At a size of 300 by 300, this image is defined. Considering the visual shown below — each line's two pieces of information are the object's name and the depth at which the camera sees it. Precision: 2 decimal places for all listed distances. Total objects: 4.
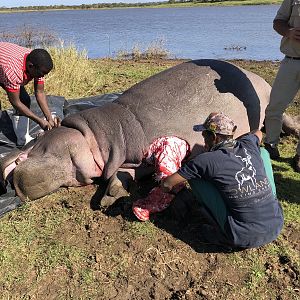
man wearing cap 3.88
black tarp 5.19
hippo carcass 5.36
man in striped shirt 5.52
